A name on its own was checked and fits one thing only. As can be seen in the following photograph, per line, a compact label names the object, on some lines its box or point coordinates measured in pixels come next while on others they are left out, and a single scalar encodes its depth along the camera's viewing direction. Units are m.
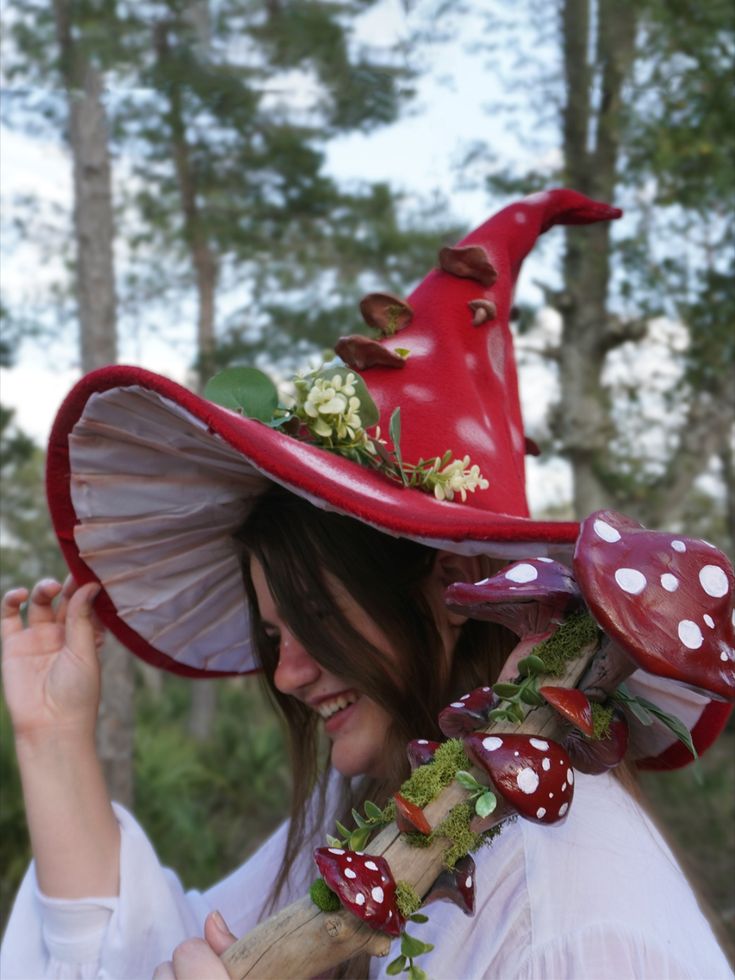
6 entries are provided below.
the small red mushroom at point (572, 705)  1.07
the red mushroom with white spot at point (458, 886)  1.12
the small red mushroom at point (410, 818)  1.09
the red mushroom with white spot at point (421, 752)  1.16
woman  1.30
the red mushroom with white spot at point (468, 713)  1.15
